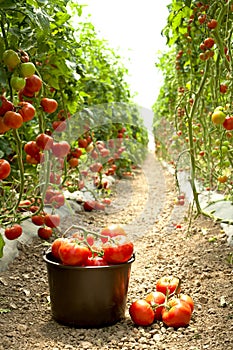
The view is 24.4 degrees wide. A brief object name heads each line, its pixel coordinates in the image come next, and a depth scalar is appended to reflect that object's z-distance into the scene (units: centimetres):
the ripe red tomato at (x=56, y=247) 225
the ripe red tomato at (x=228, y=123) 204
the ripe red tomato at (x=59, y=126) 286
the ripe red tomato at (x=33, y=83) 170
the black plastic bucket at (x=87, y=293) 218
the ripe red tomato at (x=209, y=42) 262
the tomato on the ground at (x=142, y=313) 219
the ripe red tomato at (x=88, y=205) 454
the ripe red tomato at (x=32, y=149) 229
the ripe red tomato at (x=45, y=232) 318
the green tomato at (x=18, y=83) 159
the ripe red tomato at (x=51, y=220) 320
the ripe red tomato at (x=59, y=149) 250
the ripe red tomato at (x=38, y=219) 315
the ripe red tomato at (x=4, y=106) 161
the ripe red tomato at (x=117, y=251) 216
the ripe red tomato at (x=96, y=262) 221
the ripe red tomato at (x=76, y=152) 328
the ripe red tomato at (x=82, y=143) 349
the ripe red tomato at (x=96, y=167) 421
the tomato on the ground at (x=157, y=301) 227
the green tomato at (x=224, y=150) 280
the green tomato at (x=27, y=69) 160
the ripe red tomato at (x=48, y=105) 206
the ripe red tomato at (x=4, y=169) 173
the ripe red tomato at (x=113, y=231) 226
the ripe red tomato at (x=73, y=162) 321
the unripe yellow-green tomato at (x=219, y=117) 206
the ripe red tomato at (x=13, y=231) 266
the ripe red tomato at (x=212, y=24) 258
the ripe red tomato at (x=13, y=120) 155
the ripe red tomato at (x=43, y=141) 213
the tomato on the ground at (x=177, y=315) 217
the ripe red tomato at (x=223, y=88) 269
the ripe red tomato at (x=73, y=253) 213
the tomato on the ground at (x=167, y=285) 237
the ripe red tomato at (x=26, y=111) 166
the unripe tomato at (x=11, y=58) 157
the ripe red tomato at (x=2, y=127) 158
